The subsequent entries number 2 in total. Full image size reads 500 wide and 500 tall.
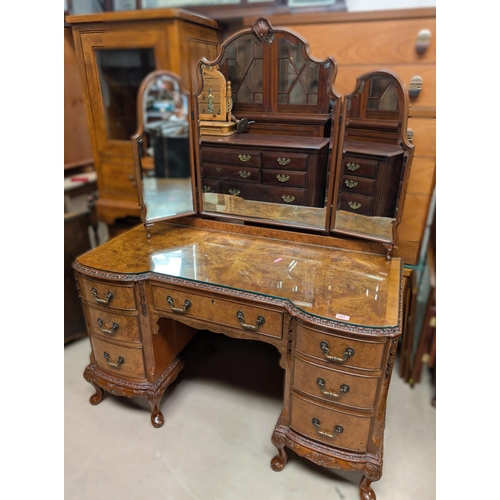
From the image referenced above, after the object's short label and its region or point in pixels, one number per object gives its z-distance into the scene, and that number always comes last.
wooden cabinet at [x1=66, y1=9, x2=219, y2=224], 1.40
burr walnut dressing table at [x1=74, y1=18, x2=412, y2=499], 1.20
